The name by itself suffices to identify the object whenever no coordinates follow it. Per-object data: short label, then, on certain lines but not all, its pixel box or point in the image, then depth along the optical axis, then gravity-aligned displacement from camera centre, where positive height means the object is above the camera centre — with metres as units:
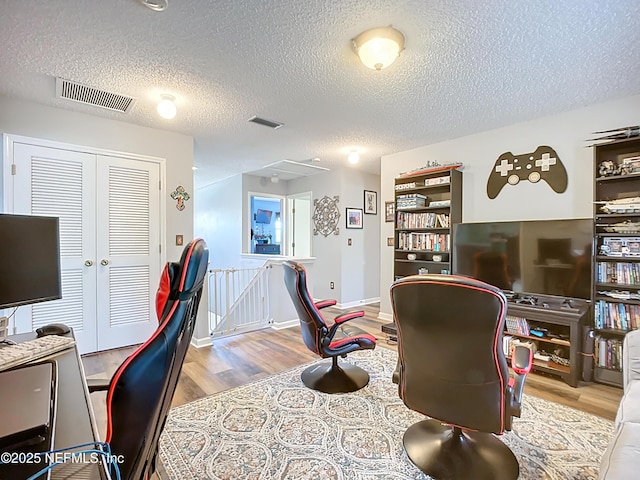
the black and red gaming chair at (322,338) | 2.38 -0.79
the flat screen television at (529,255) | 2.77 -0.15
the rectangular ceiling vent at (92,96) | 2.49 +1.25
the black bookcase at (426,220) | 3.81 +0.27
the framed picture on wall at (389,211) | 4.80 +0.45
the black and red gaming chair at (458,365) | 1.30 -0.59
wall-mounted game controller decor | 3.12 +0.75
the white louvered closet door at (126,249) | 3.22 -0.09
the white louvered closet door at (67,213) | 2.79 +0.26
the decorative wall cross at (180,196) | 3.65 +0.53
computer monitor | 1.32 -0.09
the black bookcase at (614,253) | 2.57 -0.11
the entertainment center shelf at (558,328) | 2.61 -0.82
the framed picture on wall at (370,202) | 6.04 +0.75
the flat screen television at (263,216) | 6.98 +0.57
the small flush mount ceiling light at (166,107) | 2.63 +1.14
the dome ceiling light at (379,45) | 1.85 +1.20
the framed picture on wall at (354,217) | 5.72 +0.43
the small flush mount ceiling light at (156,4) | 1.60 +1.24
